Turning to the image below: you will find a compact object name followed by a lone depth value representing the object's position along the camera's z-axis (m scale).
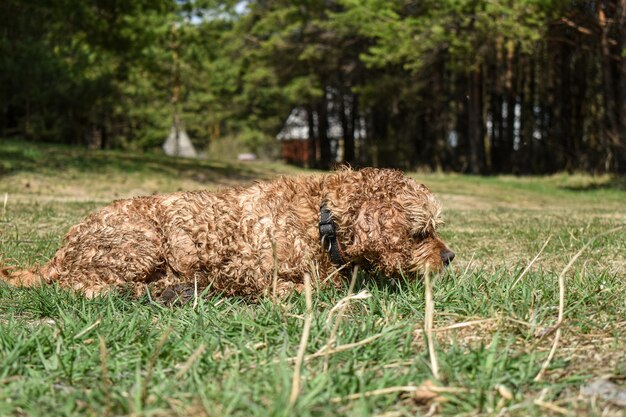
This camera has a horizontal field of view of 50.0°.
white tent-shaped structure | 47.11
